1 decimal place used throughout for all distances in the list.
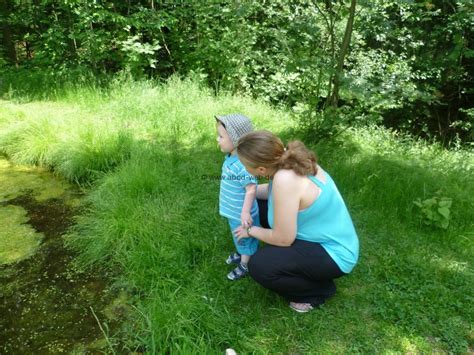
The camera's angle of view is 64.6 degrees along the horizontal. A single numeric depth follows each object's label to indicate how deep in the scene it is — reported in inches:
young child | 89.2
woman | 76.4
